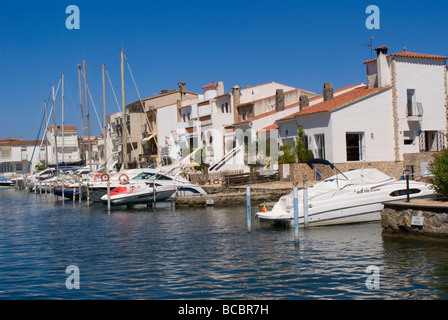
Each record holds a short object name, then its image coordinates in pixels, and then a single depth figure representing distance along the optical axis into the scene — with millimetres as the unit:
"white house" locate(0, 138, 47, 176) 132750
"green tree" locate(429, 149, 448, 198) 19469
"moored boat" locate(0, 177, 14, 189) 104038
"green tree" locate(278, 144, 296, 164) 43688
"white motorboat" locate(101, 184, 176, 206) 38875
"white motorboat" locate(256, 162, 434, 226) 23812
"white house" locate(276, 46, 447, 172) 41781
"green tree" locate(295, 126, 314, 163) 42906
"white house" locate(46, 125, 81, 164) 128012
